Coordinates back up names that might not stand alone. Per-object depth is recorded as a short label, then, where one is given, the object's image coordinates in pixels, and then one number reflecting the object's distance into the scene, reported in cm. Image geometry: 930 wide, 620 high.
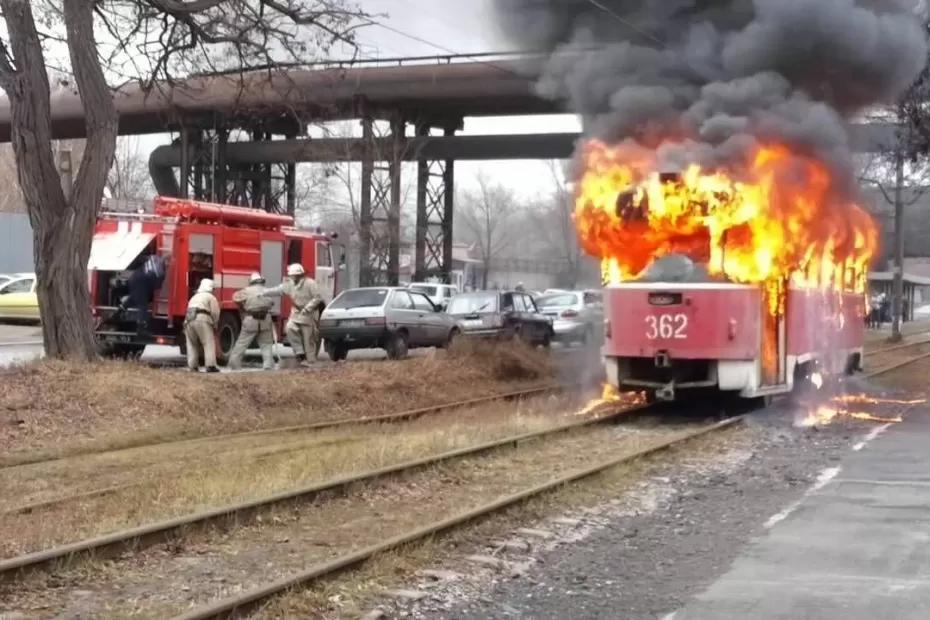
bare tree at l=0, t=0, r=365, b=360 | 1559
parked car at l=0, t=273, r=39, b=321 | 3453
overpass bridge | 3569
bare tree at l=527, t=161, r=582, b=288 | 5475
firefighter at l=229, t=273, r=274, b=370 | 1909
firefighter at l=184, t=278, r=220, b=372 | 1847
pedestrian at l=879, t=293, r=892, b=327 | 5638
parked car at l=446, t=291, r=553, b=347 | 2545
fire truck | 2094
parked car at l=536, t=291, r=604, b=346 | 2606
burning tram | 1416
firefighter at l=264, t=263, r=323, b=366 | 2031
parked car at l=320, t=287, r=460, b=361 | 2283
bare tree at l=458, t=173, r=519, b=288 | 7956
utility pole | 3627
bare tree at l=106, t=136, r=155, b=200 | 5031
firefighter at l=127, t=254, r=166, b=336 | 2088
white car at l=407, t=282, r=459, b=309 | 3581
